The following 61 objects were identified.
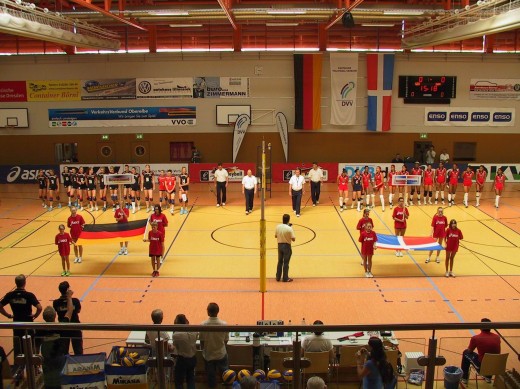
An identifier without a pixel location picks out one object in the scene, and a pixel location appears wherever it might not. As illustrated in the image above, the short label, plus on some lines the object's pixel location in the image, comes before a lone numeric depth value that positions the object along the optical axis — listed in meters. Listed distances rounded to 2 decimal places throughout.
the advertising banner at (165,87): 32.03
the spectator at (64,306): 9.54
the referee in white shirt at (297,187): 21.76
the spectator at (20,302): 9.69
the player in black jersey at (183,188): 23.27
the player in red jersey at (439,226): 16.34
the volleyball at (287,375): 5.63
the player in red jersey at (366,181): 24.15
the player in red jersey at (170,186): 23.52
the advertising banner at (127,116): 32.34
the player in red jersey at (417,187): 24.03
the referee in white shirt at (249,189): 23.02
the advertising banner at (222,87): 32.03
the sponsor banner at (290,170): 30.27
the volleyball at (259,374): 6.36
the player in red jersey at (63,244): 14.87
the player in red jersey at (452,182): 24.48
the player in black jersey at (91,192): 23.95
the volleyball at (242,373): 6.65
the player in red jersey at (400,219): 16.89
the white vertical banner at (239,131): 31.97
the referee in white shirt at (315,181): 24.06
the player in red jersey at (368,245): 14.85
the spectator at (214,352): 6.94
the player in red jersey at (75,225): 16.06
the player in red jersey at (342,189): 23.52
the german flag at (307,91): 31.64
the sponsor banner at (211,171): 29.75
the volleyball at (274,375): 6.38
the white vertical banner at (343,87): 31.64
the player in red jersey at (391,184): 23.88
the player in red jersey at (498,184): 24.02
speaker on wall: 23.14
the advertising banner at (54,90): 32.16
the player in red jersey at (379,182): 23.98
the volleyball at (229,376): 6.46
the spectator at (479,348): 8.00
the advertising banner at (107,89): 32.16
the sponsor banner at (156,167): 30.52
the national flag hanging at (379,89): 31.62
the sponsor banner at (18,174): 31.53
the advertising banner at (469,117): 32.41
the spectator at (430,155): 32.19
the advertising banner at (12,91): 32.22
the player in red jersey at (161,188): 23.73
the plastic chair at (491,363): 7.56
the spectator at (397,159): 31.47
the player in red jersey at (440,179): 24.69
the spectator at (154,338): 4.93
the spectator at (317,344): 6.03
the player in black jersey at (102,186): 24.38
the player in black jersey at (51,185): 24.31
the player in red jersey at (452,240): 14.86
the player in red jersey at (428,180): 24.64
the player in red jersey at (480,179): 24.34
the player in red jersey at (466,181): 24.27
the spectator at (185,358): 5.70
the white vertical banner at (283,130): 31.72
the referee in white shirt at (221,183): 24.00
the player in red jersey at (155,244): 14.97
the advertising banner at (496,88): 32.16
